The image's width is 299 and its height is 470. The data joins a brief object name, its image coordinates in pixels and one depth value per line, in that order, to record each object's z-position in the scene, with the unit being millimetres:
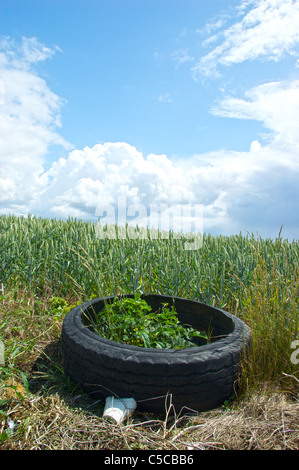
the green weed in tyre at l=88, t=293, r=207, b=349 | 2959
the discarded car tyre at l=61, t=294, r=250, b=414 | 2277
